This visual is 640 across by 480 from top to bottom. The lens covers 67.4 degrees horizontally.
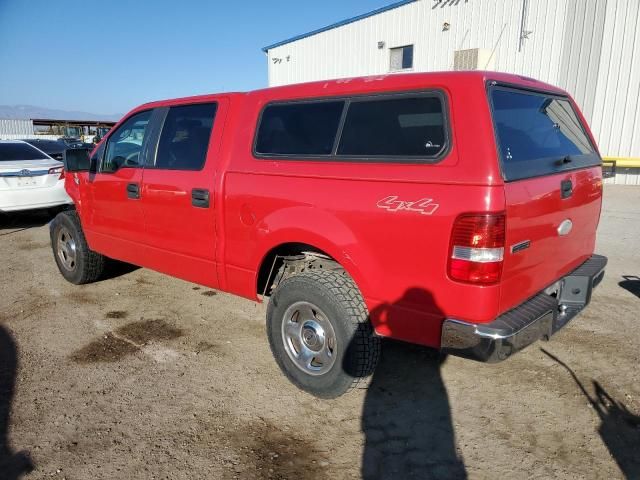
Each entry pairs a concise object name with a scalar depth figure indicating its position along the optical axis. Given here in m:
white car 8.02
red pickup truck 2.42
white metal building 11.44
